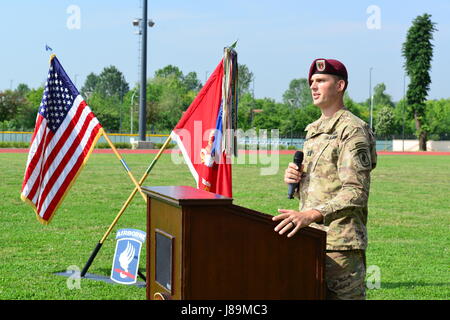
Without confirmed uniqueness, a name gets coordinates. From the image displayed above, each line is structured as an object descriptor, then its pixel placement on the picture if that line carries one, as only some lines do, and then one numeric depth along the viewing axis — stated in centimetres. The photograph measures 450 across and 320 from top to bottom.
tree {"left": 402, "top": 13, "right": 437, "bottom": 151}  8044
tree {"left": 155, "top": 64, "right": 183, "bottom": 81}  11476
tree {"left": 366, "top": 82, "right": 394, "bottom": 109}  13450
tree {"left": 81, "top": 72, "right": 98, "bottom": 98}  14795
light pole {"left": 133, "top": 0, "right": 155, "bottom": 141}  4457
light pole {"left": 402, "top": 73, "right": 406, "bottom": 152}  7659
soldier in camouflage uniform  322
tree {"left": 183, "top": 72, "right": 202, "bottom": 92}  11962
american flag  691
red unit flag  605
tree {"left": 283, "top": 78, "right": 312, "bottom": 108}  11619
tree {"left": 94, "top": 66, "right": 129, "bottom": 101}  14300
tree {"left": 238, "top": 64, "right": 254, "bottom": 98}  9569
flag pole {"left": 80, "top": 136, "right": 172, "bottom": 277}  727
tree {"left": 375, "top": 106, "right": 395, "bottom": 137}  8956
